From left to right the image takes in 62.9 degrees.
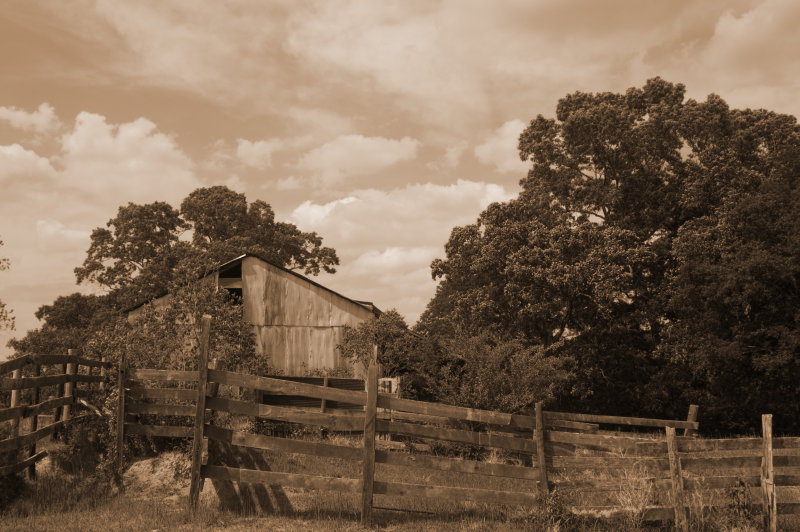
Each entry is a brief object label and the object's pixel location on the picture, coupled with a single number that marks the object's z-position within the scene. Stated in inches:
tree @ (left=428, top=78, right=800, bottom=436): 1020.5
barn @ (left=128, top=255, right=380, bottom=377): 1028.5
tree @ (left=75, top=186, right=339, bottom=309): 1669.5
